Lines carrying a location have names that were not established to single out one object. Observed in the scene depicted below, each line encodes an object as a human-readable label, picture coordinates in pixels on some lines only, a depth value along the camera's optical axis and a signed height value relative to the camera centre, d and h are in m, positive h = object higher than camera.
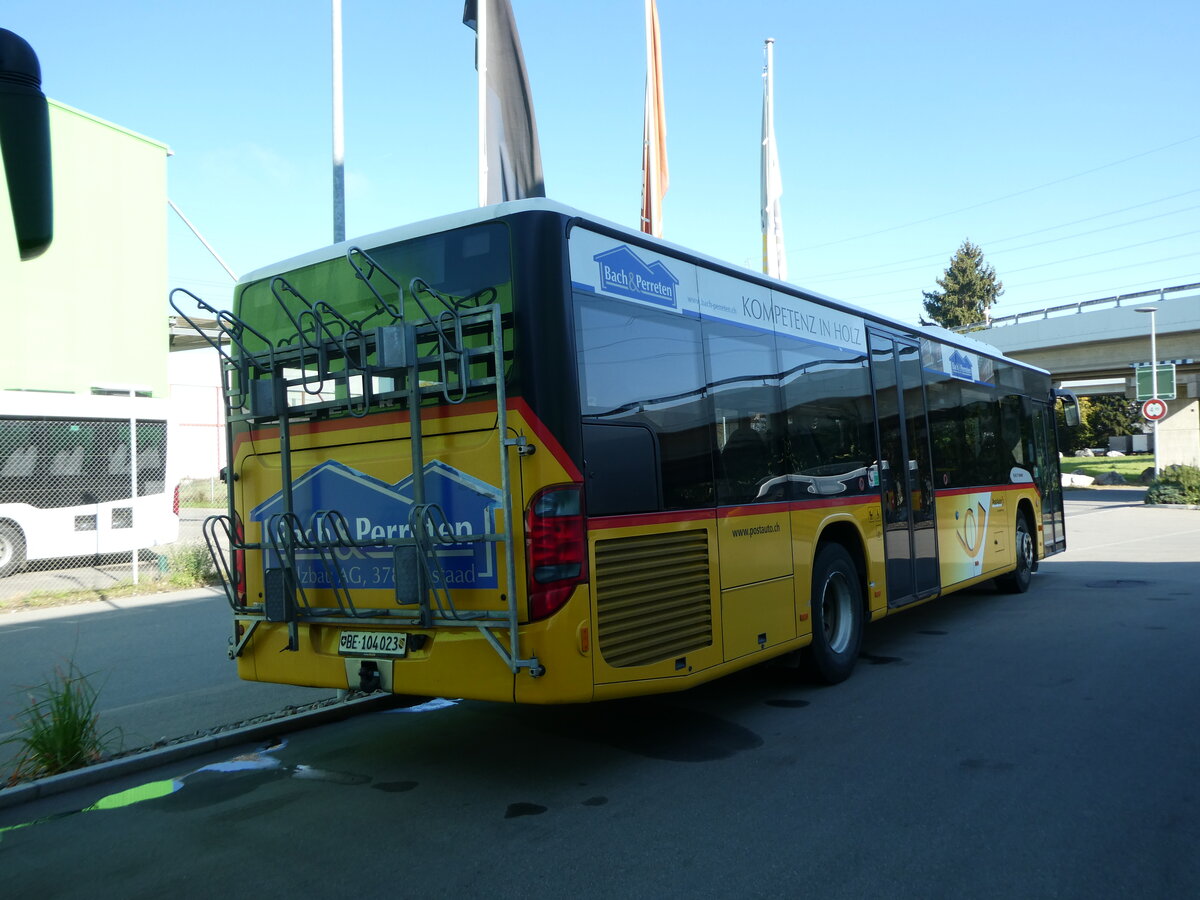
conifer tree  78.50 +15.22
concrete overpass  37.88 +5.33
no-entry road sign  30.33 +1.86
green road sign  32.72 +2.93
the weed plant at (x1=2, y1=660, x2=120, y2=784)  5.74 -1.34
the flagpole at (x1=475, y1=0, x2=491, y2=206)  11.91 +5.41
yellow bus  5.03 +0.17
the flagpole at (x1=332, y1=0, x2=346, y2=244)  11.28 +4.28
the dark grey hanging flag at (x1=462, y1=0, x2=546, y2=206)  12.16 +5.01
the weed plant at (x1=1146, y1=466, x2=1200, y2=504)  31.36 -0.63
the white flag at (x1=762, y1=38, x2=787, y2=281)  17.52 +4.99
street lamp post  32.08 +3.16
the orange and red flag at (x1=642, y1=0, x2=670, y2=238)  15.25 +5.55
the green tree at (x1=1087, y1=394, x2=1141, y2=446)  80.75 +4.40
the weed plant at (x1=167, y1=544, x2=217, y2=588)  14.23 -0.87
